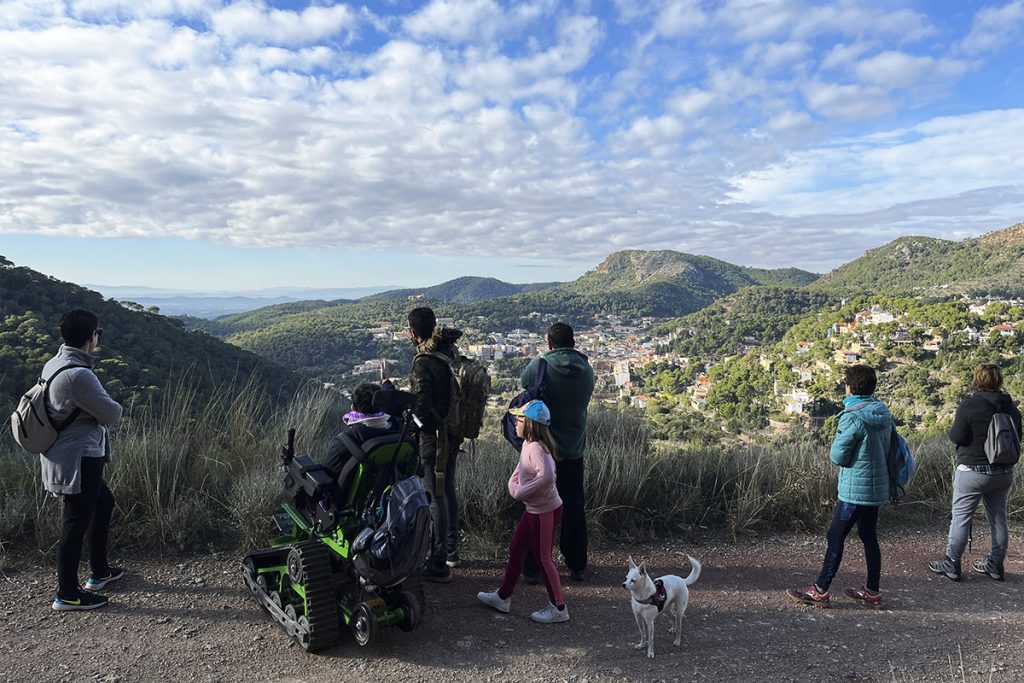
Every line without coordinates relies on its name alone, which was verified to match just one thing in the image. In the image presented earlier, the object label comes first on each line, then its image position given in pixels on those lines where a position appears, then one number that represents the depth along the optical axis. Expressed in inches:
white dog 124.9
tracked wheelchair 111.7
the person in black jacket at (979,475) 168.8
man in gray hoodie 132.5
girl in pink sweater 139.3
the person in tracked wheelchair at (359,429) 126.3
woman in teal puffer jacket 146.8
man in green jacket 159.2
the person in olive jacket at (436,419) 151.3
